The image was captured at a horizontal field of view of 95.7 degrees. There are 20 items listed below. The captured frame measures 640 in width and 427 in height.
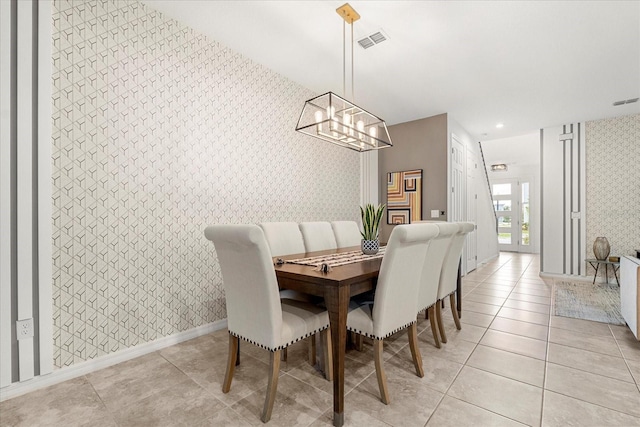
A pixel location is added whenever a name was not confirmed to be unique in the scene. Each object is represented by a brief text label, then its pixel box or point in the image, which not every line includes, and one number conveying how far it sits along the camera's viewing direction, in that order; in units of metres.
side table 4.22
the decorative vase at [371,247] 2.41
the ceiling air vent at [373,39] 2.54
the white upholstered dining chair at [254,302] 1.41
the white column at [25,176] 1.69
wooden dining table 1.43
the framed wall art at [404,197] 4.70
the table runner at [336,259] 1.95
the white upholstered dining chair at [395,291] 1.54
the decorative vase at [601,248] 4.34
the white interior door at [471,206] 5.26
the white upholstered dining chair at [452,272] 2.34
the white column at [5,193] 1.64
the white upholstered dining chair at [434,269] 1.95
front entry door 7.97
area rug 2.95
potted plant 2.41
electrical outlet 1.69
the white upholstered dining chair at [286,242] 2.25
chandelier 2.25
